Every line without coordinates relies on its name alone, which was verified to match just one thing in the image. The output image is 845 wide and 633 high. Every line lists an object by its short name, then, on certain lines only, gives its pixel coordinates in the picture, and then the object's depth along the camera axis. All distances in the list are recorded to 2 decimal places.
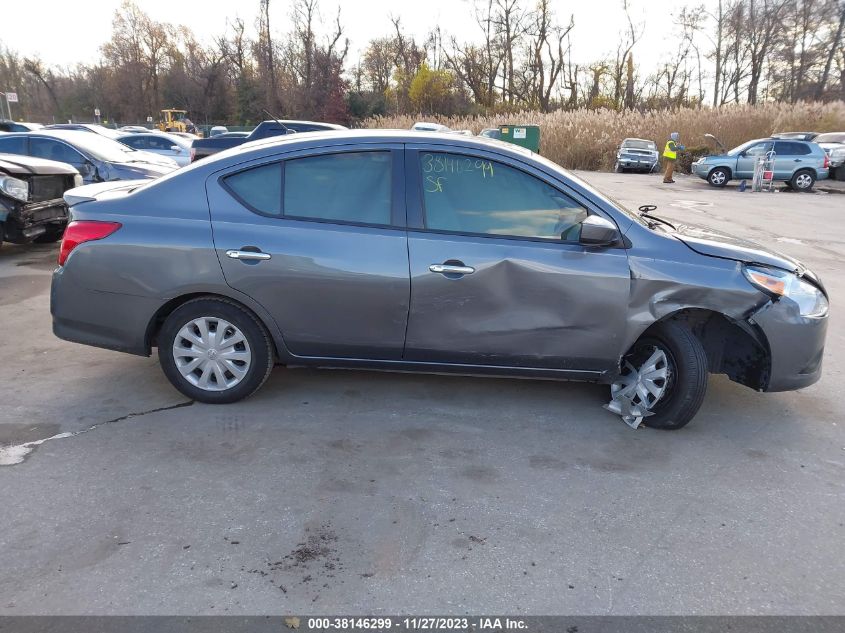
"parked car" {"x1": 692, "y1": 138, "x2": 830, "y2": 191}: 21.00
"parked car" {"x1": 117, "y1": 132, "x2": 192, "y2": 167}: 19.19
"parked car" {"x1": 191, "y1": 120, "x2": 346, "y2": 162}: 10.98
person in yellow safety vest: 22.11
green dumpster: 28.30
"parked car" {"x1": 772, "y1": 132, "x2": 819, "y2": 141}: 25.25
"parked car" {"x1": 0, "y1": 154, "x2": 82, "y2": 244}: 7.90
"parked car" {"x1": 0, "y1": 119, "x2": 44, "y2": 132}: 18.67
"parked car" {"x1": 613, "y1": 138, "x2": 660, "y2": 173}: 27.34
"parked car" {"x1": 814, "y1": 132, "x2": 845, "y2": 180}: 23.41
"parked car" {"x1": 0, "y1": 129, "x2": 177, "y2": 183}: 10.39
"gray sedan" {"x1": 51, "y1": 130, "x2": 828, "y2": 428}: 3.84
